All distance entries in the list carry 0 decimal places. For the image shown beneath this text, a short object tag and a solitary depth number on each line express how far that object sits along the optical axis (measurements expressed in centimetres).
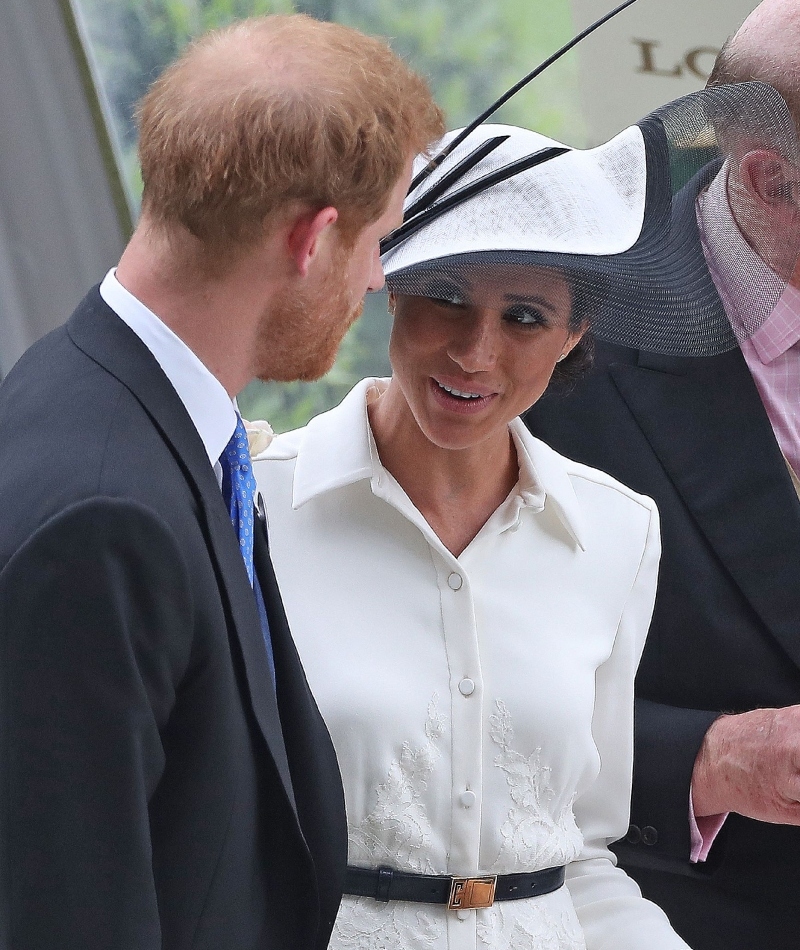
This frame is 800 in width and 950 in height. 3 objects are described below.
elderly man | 1094
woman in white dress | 1078
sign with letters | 1310
